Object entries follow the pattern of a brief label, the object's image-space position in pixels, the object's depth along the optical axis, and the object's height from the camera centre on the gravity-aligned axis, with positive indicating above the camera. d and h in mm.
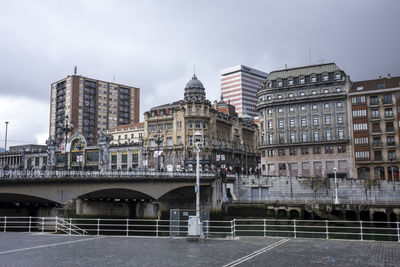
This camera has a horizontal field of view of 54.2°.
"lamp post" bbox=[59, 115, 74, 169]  66306 +10078
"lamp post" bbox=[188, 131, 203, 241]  24875 -2541
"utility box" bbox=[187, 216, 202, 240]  24828 -2595
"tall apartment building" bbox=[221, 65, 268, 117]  182750 +48080
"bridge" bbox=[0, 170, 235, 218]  49031 -508
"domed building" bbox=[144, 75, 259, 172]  95625 +14174
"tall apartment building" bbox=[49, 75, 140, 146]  136625 +30048
